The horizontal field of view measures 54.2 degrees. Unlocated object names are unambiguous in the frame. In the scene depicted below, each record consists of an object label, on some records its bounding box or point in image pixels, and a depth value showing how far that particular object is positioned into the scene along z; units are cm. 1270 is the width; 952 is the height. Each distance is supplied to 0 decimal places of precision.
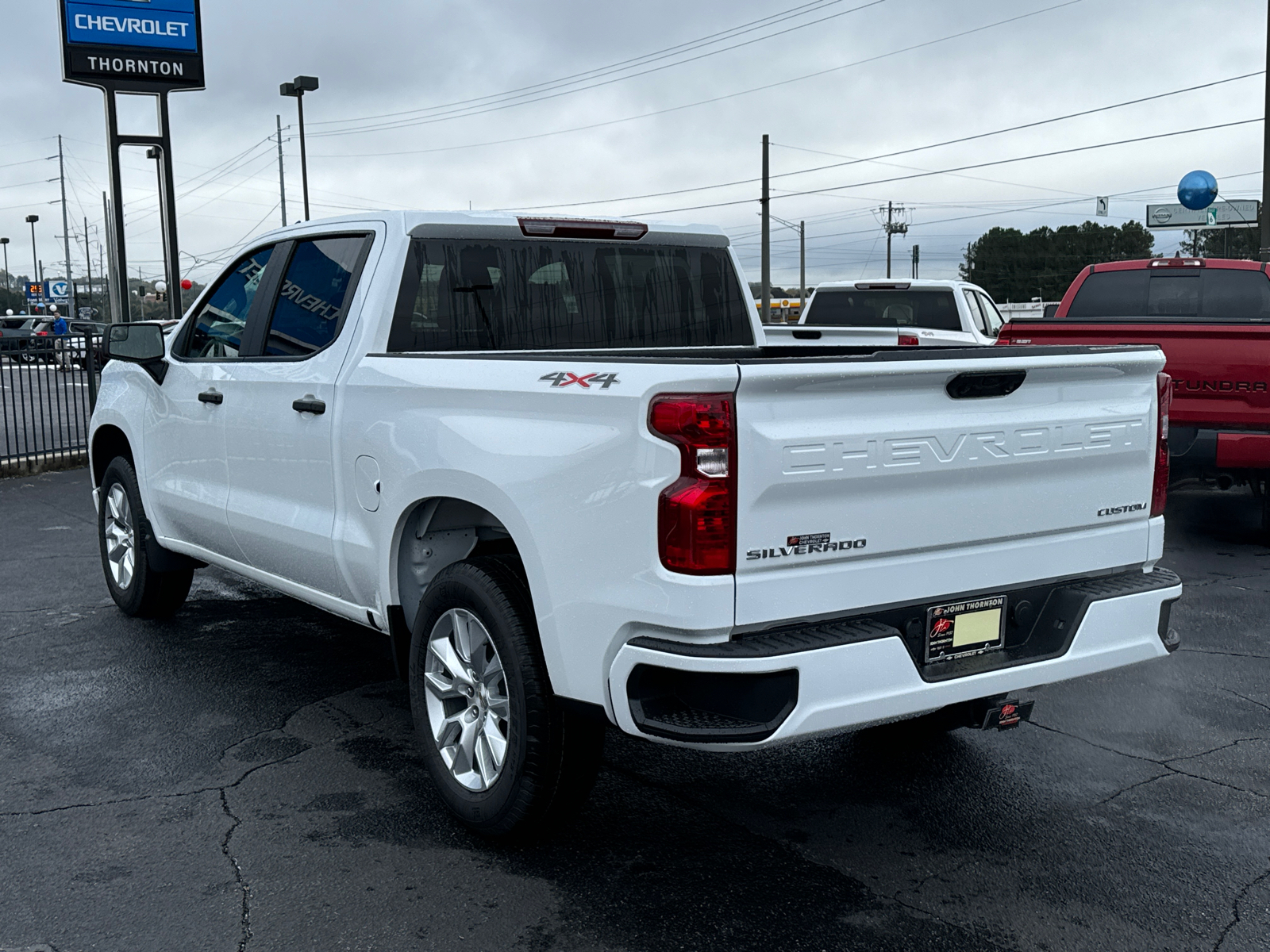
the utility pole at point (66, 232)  10128
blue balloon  3173
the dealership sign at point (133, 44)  1631
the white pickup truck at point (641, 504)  311
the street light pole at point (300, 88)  3984
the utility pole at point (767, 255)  4075
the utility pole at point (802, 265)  7479
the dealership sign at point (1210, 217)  5866
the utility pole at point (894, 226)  9869
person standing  1494
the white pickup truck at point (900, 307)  1365
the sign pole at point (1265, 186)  2172
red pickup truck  812
